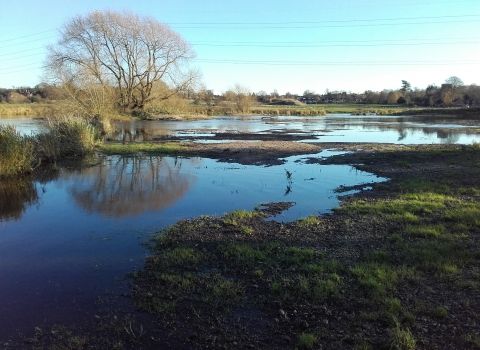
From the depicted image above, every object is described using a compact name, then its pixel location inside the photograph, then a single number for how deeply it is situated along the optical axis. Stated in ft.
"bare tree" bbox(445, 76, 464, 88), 399.32
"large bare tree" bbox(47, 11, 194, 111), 199.00
